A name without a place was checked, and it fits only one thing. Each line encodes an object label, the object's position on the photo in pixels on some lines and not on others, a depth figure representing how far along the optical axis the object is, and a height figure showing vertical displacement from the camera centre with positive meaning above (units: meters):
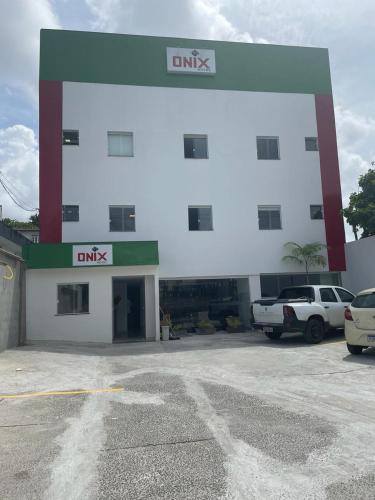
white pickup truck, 12.24 -0.48
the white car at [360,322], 9.58 -0.70
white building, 16.95 +5.88
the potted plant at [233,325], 17.12 -1.13
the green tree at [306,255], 17.69 +1.79
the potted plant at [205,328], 16.94 -1.20
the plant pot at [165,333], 15.45 -1.22
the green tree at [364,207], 16.23 +3.57
